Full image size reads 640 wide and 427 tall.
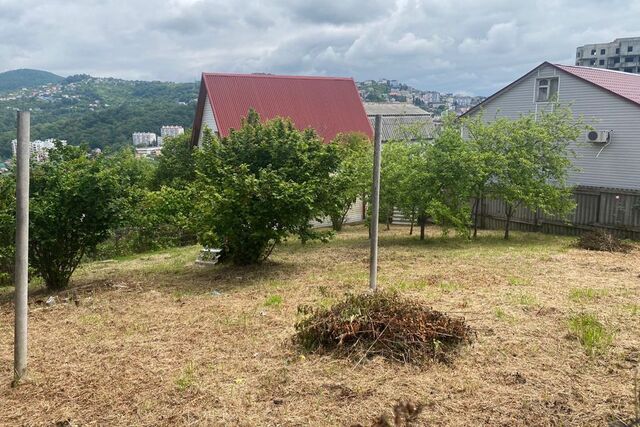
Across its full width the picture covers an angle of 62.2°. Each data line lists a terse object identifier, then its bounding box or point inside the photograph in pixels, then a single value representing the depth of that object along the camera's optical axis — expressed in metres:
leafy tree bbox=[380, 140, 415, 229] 14.30
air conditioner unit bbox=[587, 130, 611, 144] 17.94
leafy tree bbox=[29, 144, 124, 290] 8.45
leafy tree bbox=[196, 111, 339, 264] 9.13
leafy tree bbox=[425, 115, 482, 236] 13.98
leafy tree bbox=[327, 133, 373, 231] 10.12
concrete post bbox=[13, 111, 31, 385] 4.28
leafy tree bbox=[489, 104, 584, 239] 14.98
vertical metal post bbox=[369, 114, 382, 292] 6.76
